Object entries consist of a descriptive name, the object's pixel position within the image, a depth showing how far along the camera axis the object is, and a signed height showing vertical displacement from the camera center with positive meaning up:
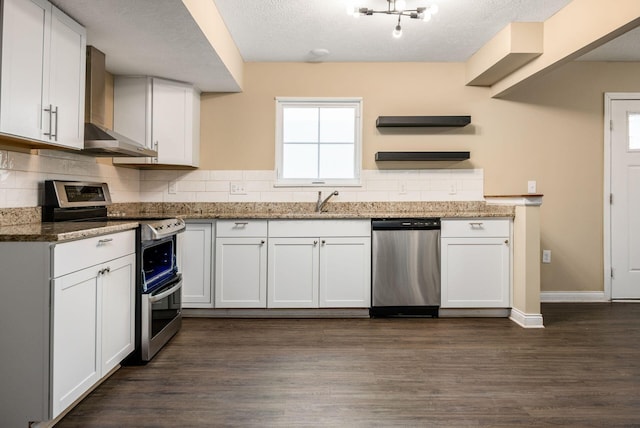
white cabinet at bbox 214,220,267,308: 3.47 -0.46
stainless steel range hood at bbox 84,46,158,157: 2.64 +0.63
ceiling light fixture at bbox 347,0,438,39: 2.65 +1.38
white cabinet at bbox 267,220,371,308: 3.48 -0.42
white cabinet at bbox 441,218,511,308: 3.52 -0.42
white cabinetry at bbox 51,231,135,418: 1.71 -0.49
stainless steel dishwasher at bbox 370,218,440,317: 3.47 -0.41
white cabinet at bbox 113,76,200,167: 3.53 +0.86
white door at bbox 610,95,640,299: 4.14 +0.16
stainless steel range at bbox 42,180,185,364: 2.48 -0.32
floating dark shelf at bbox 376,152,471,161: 3.91 +0.59
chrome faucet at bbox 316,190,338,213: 3.93 +0.13
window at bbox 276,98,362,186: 4.11 +0.73
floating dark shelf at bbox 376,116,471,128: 3.85 +0.91
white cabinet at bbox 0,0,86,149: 1.91 +0.73
